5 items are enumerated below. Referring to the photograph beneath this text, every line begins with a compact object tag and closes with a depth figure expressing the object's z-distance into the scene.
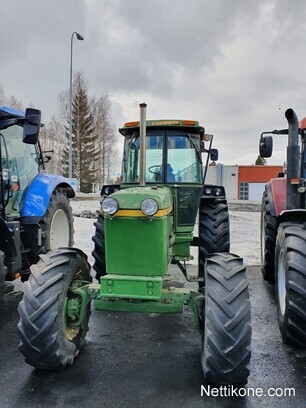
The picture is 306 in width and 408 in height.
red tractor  3.36
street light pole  21.73
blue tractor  4.68
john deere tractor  2.89
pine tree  34.94
